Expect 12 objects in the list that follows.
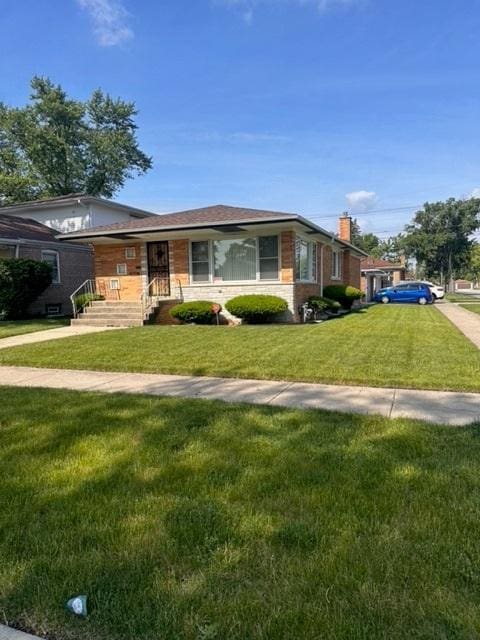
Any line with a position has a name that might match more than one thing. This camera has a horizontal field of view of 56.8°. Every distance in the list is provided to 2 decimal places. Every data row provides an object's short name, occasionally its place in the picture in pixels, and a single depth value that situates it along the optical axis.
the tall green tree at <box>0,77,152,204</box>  32.91
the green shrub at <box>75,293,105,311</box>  15.65
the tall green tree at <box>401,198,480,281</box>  60.31
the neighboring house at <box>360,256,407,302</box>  36.25
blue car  30.83
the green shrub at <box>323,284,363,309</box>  18.58
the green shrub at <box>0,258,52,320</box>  16.00
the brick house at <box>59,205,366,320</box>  14.18
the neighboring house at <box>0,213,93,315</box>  18.25
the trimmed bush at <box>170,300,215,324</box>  14.12
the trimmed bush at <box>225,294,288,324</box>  13.69
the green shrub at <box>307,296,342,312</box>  15.22
